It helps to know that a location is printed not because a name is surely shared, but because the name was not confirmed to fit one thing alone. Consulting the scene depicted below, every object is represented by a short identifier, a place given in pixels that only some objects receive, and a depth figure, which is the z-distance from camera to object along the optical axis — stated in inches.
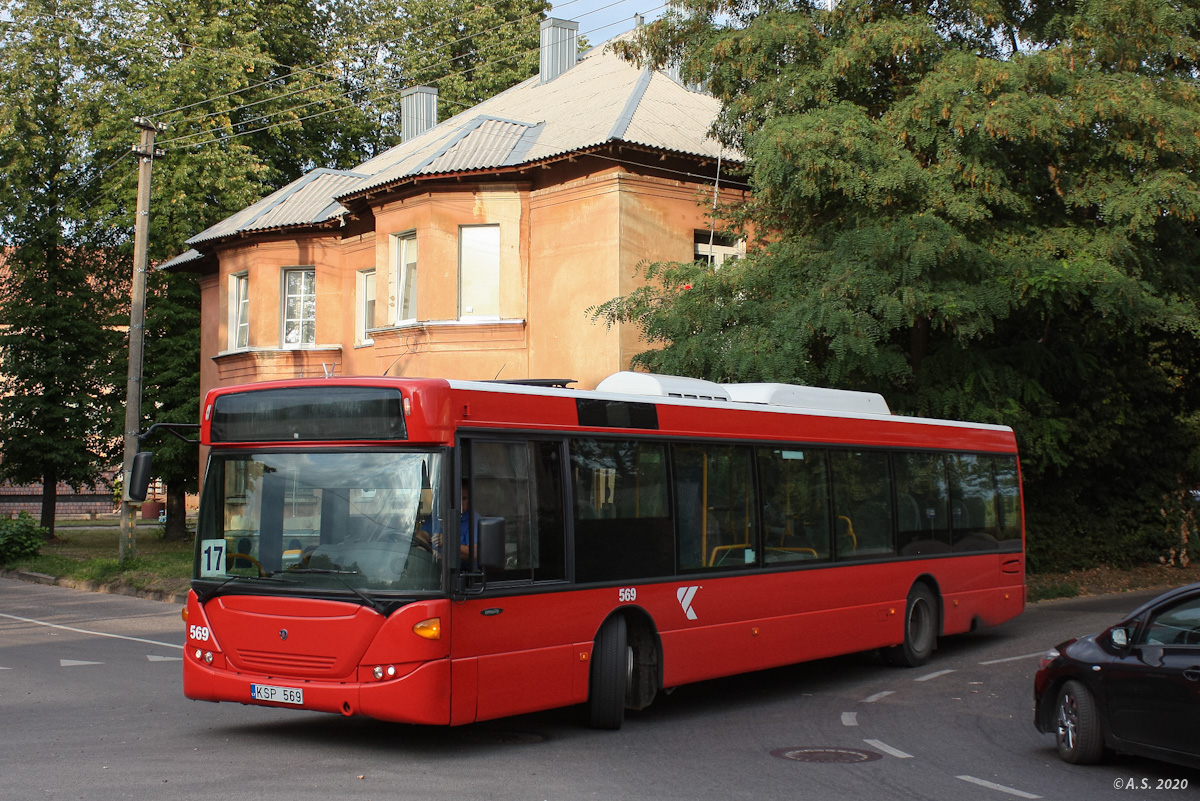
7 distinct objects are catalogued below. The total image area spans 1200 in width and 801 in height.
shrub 1109.7
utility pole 941.2
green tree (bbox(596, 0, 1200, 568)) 616.1
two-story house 880.3
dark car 279.9
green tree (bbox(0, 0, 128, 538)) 1393.9
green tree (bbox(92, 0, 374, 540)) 1364.4
